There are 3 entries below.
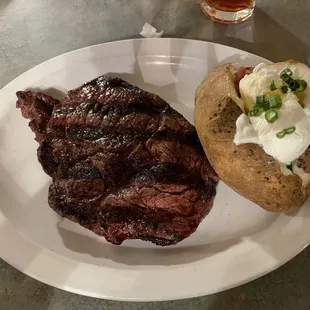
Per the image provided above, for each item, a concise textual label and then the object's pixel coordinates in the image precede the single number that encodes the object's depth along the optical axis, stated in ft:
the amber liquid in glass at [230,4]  1.31
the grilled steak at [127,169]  0.94
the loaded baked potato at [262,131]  0.82
